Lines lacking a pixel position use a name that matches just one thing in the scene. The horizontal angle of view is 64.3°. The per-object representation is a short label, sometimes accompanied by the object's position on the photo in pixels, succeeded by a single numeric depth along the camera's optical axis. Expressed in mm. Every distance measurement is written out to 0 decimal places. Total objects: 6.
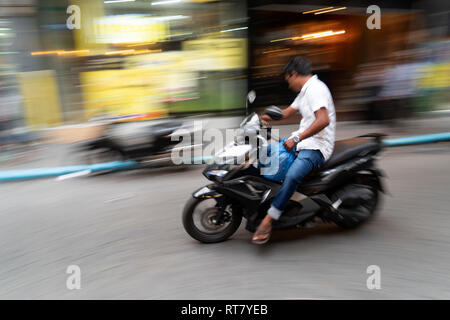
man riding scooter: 3100
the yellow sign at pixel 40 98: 8148
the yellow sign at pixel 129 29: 8422
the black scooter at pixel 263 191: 3266
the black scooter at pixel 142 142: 5801
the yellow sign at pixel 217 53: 8883
